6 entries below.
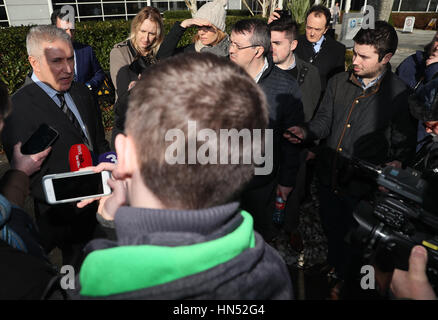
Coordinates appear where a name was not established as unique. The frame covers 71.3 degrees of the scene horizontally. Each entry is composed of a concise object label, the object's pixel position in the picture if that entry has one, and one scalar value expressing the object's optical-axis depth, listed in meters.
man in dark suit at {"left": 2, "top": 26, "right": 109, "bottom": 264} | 2.36
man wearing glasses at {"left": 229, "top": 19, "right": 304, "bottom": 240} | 2.71
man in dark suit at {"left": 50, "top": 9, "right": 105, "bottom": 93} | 4.11
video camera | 1.53
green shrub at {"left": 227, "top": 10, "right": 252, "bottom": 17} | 17.68
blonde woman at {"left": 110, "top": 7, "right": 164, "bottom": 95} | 3.70
